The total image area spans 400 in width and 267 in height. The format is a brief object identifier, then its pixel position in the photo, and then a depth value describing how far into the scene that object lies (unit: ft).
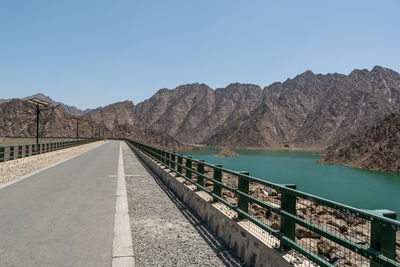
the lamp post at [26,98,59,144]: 78.95
